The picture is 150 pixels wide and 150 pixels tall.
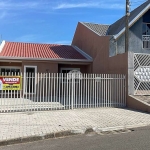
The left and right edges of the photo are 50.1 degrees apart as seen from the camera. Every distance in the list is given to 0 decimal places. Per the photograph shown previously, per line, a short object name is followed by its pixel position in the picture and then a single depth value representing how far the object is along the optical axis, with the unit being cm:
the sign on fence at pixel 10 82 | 750
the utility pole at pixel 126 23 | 999
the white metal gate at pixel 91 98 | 814
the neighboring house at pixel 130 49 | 899
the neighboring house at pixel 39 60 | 1242
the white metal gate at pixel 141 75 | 918
